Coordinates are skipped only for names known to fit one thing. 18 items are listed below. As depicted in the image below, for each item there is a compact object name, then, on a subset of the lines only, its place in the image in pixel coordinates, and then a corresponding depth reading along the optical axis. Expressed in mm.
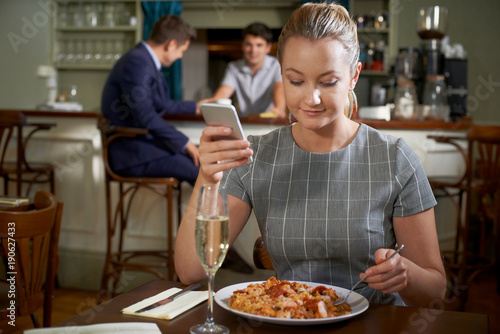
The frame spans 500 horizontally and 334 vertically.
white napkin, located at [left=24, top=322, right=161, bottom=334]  830
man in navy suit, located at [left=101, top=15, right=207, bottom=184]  2924
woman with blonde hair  1219
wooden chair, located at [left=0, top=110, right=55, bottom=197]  3125
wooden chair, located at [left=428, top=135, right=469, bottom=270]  3090
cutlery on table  954
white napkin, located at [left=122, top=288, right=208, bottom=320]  929
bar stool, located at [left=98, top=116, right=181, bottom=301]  2869
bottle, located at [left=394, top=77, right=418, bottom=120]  3436
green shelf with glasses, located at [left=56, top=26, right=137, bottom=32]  6113
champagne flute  847
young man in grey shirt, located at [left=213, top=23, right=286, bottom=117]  4293
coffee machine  3873
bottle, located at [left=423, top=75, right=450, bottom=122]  3619
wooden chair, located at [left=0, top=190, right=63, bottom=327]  1550
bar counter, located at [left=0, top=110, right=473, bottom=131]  3123
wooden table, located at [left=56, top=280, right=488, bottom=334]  887
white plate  862
